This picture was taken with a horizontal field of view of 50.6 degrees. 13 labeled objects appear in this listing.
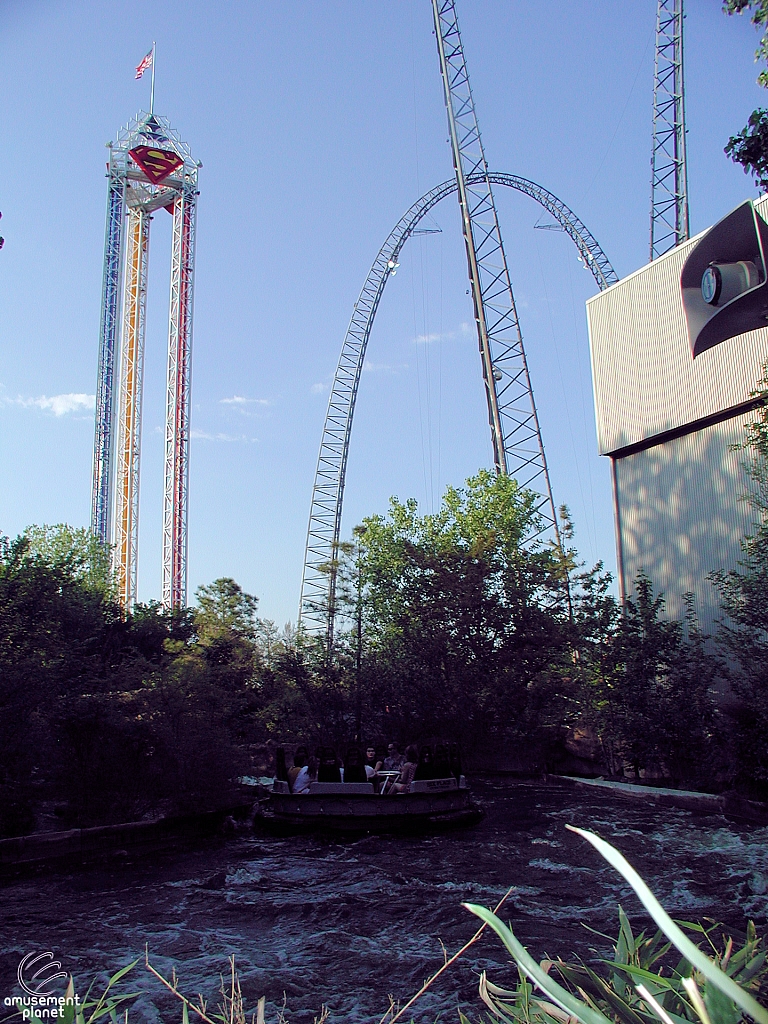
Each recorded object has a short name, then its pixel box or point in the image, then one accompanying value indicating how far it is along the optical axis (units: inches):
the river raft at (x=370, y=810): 601.0
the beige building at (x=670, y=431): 864.3
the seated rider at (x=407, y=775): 626.8
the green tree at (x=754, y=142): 288.3
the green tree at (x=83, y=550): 1438.2
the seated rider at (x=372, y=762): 685.1
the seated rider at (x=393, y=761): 738.8
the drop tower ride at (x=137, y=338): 1909.4
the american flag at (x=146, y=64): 2219.5
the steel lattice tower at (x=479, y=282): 1314.0
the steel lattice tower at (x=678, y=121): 1451.8
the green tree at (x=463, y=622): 1168.2
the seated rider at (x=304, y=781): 644.1
